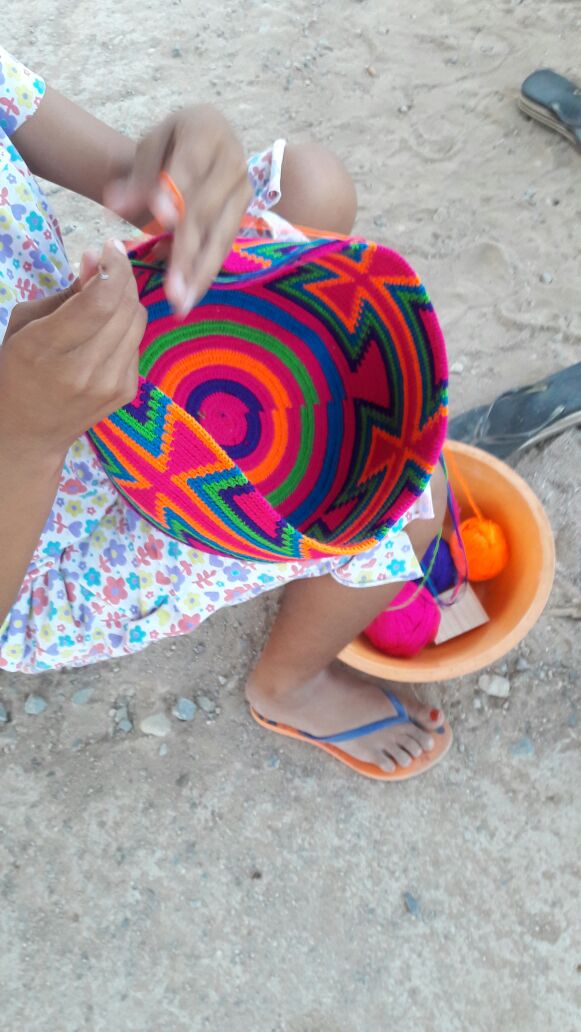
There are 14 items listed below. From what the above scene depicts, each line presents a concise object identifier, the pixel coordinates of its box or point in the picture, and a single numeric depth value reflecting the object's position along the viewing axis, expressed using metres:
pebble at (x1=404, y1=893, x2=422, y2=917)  1.16
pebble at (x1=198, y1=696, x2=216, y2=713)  1.29
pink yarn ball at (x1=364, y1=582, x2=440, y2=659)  1.17
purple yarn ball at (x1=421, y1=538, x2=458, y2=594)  1.24
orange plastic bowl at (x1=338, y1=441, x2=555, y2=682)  1.10
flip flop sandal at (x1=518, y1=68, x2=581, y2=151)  1.66
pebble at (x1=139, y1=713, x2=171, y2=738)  1.27
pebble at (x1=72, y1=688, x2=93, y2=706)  1.29
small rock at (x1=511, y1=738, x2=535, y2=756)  1.24
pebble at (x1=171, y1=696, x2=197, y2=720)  1.28
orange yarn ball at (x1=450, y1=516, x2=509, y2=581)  1.23
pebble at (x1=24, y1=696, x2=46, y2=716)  1.28
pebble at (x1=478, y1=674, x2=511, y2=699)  1.27
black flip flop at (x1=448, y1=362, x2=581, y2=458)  1.37
